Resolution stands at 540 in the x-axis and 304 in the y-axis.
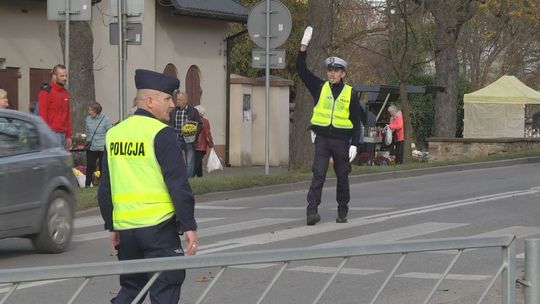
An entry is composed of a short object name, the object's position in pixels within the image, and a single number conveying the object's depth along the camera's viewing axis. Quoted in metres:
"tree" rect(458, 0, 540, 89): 51.03
